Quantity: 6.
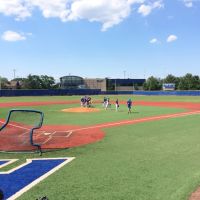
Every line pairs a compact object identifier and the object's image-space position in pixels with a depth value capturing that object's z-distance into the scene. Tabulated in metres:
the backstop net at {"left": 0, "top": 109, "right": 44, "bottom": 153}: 10.50
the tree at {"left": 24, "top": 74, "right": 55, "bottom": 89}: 102.74
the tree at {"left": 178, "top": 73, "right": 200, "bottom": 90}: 96.94
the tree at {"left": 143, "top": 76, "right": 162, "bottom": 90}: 104.60
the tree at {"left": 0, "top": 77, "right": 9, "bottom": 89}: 107.07
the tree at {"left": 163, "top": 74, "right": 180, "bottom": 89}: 110.08
